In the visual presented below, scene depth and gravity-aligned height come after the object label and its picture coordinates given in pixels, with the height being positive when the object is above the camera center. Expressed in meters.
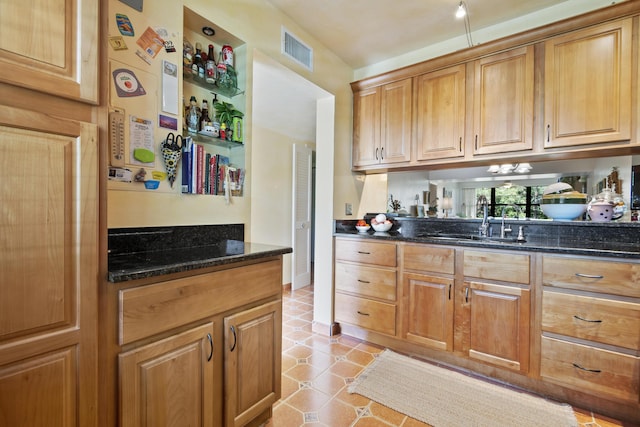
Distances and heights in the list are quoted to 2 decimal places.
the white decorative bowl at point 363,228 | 2.70 -0.16
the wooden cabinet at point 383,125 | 2.56 +0.81
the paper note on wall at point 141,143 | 1.36 +0.32
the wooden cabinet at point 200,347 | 0.97 -0.55
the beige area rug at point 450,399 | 1.60 -1.14
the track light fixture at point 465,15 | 2.03 +1.46
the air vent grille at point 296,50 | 2.16 +1.26
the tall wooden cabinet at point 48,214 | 0.75 -0.02
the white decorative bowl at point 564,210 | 2.08 +0.02
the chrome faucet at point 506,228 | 2.30 -0.12
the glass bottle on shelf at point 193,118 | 1.60 +0.51
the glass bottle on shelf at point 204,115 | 1.65 +0.55
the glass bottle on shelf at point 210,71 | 1.68 +0.80
